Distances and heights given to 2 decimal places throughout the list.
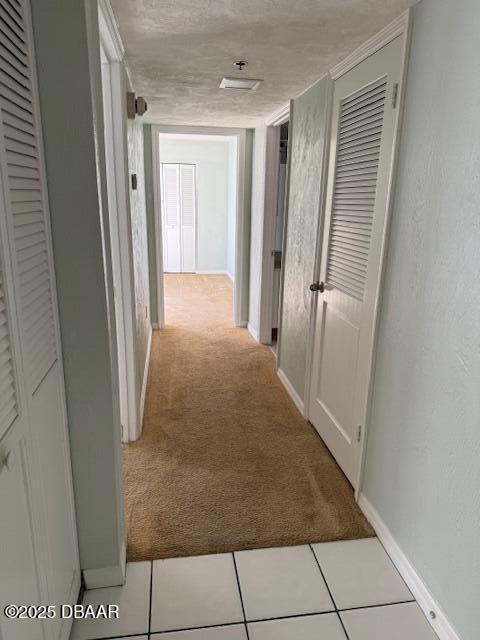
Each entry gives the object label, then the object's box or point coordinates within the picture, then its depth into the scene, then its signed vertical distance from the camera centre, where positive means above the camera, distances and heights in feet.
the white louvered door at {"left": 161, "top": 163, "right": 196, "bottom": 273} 24.38 -0.84
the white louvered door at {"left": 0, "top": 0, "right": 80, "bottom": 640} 3.03 -1.31
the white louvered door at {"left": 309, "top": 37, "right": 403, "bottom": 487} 5.96 -0.59
